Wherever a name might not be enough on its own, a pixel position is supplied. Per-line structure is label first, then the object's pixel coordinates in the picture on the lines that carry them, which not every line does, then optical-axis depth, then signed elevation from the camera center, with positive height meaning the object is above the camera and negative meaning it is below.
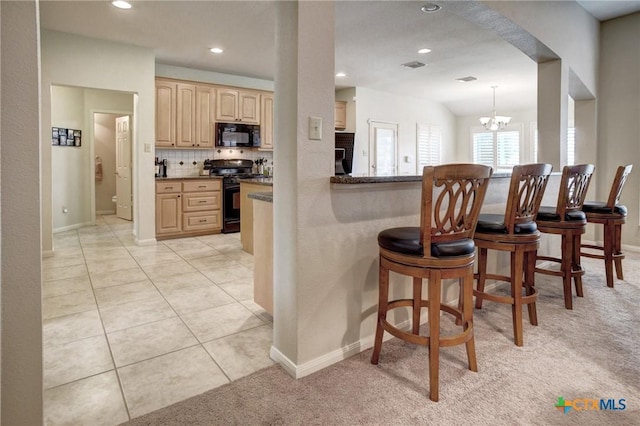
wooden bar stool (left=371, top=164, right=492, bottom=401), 1.64 -0.26
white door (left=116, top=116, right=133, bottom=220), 7.09 +0.52
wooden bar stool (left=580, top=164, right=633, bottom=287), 3.17 -0.21
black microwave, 5.95 +0.98
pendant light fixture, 6.81 +1.36
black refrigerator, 5.12 +0.64
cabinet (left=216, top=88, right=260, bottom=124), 5.98 +1.46
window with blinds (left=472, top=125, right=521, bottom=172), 8.45 +1.09
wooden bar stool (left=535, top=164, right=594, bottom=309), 2.70 -0.20
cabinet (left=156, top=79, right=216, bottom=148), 5.43 +1.21
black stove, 5.91 -0.01
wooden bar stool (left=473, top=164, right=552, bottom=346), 2.17 -0.24
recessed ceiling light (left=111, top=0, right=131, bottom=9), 3.57 +1.86
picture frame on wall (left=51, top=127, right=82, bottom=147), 5.88 +0.94
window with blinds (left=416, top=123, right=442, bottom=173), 8.51 +1.19
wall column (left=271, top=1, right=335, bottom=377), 1.77 +0.19
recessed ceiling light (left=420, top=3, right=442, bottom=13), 3.66 +1.88
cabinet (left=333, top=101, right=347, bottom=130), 7.39 +1.59
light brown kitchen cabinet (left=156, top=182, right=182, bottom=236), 5.31 -0.20
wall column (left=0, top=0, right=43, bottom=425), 1.11 -0.07
